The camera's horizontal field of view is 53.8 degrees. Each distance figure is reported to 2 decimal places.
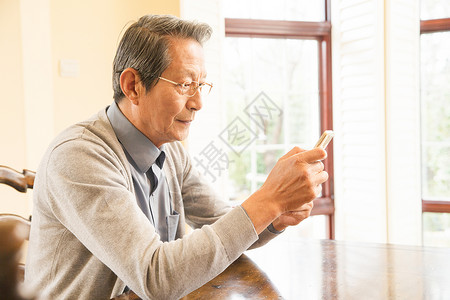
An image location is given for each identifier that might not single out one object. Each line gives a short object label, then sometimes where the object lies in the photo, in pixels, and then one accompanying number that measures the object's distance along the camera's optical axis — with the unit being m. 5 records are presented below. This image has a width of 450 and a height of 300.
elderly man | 0.85
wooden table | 0.91
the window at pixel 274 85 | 2.71
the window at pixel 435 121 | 2.78
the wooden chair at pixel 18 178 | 1.17
